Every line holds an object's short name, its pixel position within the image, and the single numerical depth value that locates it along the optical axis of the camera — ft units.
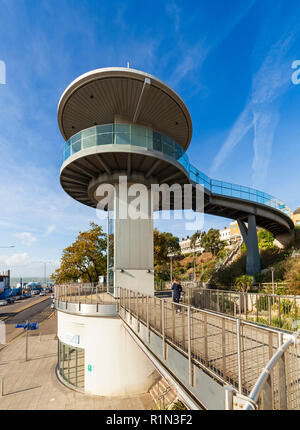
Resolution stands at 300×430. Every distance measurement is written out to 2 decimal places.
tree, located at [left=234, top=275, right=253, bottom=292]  69.39
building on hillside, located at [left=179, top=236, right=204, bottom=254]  317.11
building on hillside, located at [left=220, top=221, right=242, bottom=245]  231.09
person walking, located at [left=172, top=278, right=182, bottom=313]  35.29
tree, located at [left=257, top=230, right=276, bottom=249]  132.46
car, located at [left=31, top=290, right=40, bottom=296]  286.07
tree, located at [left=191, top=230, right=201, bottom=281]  266.36
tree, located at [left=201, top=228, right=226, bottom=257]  229.25
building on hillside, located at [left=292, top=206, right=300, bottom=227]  151.33
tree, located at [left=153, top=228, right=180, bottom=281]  96.84
